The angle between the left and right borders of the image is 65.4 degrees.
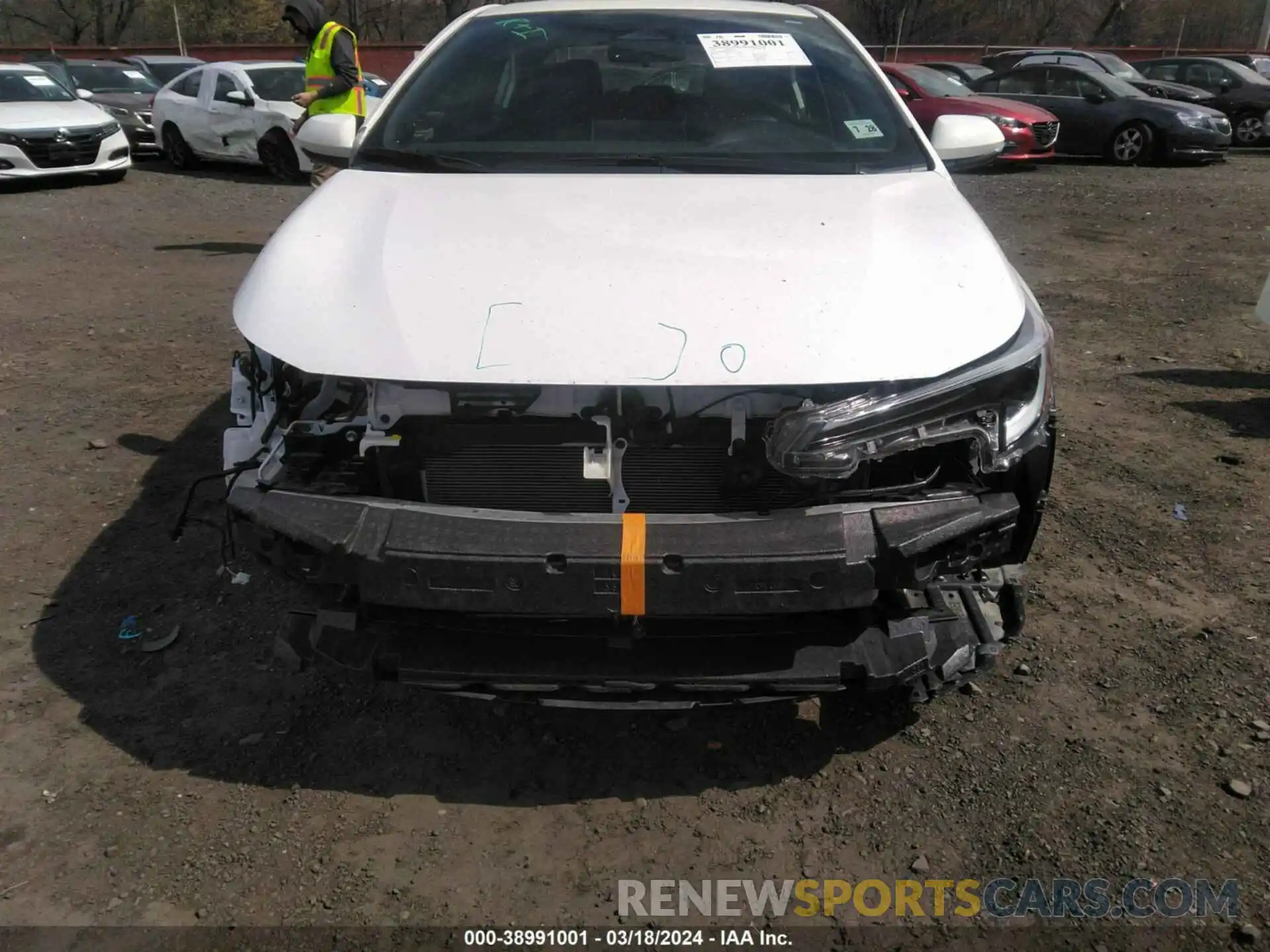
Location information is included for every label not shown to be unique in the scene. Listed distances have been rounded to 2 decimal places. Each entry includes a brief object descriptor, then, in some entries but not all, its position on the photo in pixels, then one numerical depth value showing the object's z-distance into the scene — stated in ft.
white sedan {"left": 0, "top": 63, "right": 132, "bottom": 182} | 36.50
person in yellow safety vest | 21.39
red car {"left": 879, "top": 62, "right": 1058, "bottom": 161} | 41.83
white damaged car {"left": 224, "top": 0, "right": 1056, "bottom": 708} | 6.84
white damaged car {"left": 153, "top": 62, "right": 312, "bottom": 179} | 39.01
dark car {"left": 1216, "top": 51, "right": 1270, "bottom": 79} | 61.98
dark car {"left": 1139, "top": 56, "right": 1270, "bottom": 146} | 53.42
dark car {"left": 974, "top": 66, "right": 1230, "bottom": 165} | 43.96
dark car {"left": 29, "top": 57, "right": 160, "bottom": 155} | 47.10
